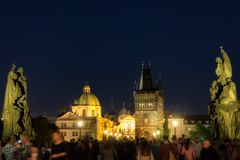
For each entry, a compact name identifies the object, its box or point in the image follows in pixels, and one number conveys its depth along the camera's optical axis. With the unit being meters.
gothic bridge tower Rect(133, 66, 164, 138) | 115.19
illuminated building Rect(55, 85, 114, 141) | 107.37
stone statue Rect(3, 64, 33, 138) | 18.33
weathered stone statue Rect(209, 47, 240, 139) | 18.58
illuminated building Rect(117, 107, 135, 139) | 130.29
